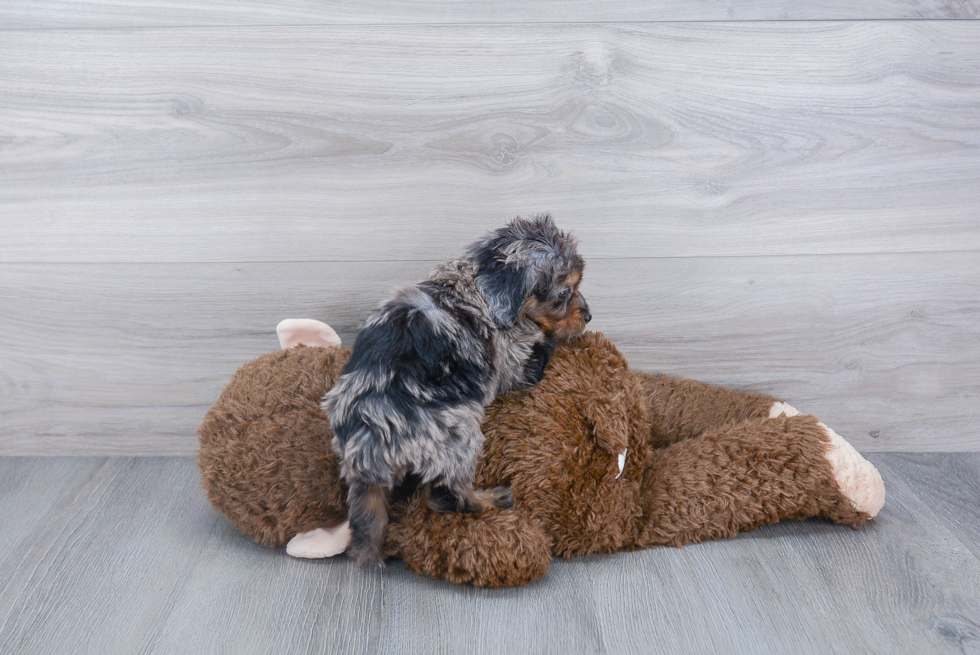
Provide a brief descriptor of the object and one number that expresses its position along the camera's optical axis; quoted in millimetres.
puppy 848
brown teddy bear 905
